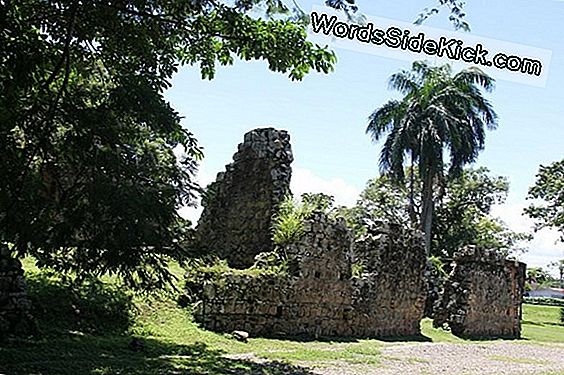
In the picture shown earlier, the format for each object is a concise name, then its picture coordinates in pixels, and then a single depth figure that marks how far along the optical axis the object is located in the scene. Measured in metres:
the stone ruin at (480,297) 18.02
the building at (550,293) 78.79
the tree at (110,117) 6.46
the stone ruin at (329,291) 11.86
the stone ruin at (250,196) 14.36
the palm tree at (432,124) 29.16
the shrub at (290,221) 12.91
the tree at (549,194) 32.70
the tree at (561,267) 37.66
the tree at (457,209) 32.19
